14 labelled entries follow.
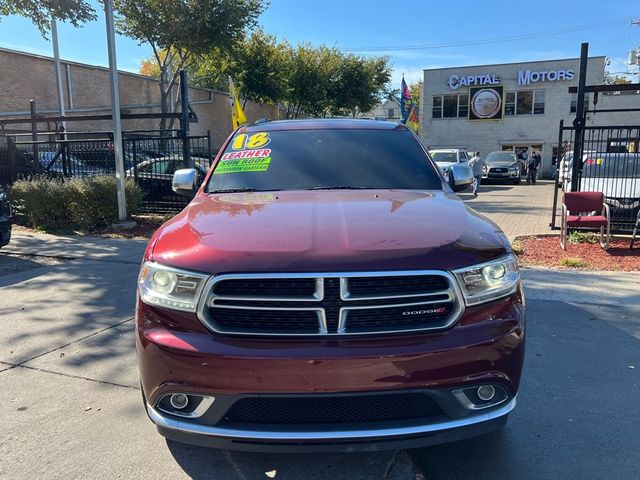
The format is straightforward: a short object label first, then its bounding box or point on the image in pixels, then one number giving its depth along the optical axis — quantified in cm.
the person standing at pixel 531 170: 2751
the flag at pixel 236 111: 1309
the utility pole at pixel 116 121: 1023
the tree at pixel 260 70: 2733
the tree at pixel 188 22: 1931
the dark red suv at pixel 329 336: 216
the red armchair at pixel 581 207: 823
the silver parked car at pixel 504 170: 2612
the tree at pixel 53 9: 1133
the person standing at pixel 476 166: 1893
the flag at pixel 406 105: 2153
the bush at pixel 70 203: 1040
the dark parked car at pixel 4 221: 766
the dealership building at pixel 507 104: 3328
